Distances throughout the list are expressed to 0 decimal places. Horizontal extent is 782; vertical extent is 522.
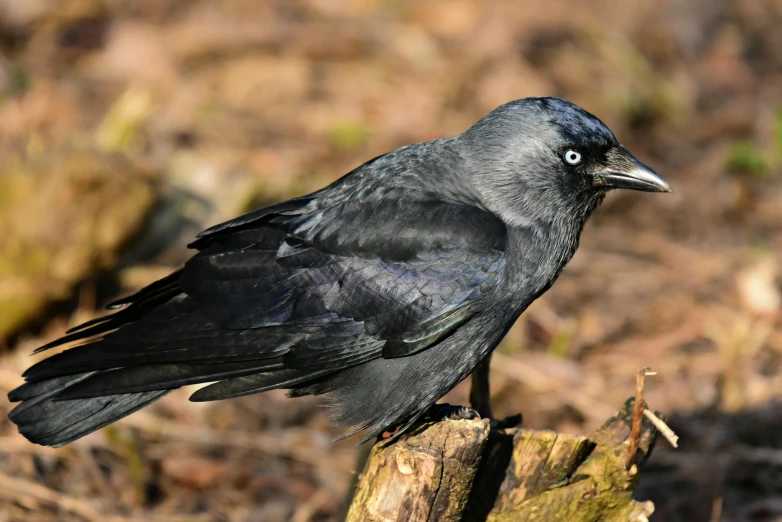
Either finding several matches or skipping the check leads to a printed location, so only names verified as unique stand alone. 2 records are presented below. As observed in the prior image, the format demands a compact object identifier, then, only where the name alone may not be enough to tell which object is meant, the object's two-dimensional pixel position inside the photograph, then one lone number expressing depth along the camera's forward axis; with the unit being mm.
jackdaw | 7887
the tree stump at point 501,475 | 6871
